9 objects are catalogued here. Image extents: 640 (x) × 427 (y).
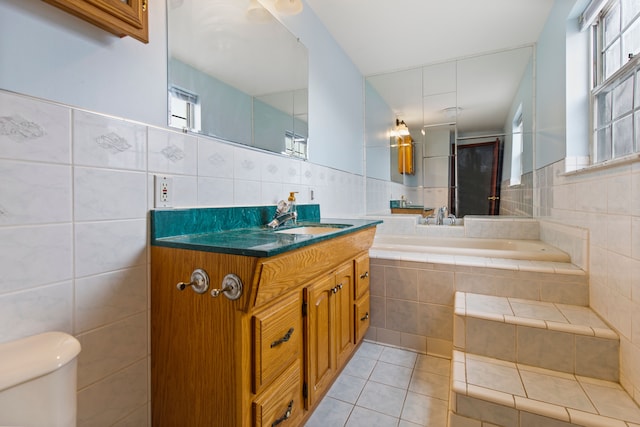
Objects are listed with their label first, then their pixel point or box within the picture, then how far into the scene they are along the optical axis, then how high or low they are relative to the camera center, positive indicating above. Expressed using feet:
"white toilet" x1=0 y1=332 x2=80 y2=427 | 1.87 -1.21
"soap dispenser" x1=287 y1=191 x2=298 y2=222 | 5.54 +0.17
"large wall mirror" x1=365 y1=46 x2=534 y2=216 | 9.59 +3.02
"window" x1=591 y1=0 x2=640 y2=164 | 4.34 +2.22
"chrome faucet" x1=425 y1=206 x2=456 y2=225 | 10.09 -0.27
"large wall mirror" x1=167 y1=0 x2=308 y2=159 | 3.86 +2.31
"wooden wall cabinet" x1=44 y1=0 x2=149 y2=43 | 2.56 +1.90
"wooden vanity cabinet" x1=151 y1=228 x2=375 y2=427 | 2.83 -1.47
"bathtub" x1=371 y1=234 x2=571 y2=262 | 6.38 -1.04
